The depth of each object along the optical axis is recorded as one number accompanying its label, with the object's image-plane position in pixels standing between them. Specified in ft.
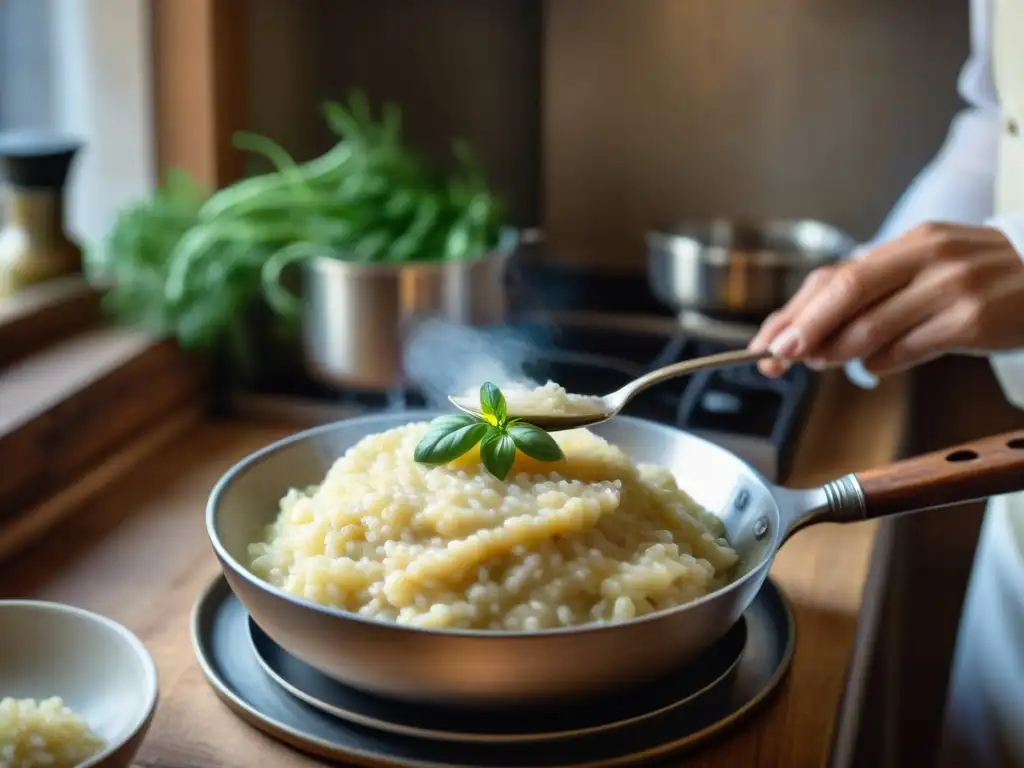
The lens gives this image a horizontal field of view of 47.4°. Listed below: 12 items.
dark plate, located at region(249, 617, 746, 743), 2.61
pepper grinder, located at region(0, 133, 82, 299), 4.49
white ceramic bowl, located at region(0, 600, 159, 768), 2.57
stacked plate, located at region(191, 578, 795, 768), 2.60
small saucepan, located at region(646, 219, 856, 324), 5.46
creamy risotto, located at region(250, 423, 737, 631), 2.59
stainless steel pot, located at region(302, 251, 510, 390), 4.65
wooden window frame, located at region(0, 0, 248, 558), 3.80
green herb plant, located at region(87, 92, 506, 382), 4.79
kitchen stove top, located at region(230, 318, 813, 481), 4.39
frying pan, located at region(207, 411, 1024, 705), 2.41
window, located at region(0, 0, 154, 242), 5.08
